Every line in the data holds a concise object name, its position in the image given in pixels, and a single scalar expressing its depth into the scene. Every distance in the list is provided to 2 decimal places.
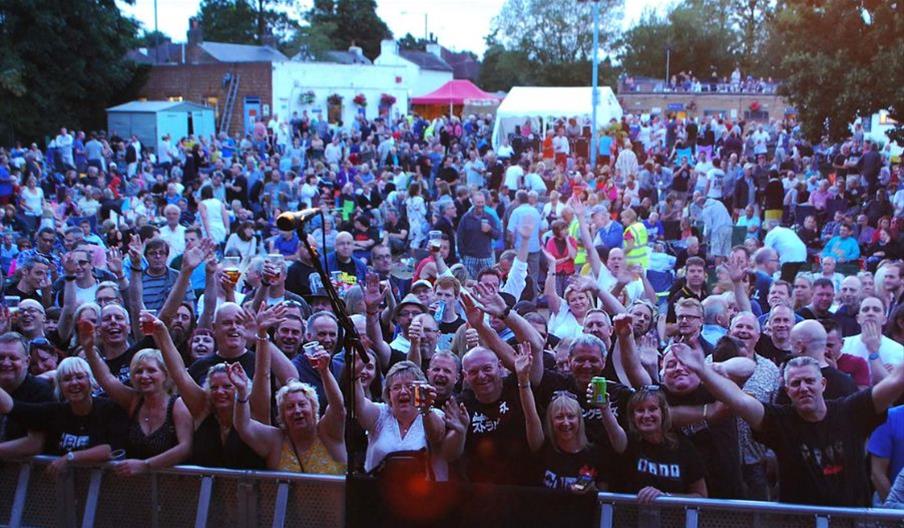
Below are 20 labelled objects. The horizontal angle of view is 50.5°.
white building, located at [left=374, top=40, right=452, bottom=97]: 45.28
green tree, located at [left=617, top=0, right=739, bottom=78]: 56.69
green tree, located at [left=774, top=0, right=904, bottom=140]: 15.47
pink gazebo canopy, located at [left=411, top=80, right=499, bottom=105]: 38.88
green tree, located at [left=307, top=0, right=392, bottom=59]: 63.34
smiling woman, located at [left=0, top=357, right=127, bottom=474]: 4.68
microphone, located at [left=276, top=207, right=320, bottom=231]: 3.31
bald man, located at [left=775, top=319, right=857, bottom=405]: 4.97
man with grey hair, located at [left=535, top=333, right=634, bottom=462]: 4.60
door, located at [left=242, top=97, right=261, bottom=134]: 36.22
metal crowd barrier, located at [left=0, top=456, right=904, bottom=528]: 3.77
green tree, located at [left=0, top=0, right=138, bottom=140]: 28.80
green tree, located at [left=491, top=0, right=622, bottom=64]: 62.34
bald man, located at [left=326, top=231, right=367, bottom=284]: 8.65
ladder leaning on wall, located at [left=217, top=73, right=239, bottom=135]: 36.62
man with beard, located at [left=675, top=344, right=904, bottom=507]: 4.09
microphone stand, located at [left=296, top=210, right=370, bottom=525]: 3.42
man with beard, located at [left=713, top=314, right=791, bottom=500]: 4.78
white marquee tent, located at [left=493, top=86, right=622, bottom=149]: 27.12
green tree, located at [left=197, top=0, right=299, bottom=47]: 62.62
